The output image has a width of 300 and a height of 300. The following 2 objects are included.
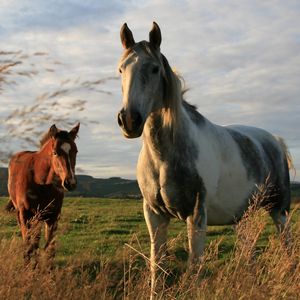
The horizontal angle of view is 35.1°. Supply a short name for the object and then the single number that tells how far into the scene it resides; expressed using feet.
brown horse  25.77
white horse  14.79
